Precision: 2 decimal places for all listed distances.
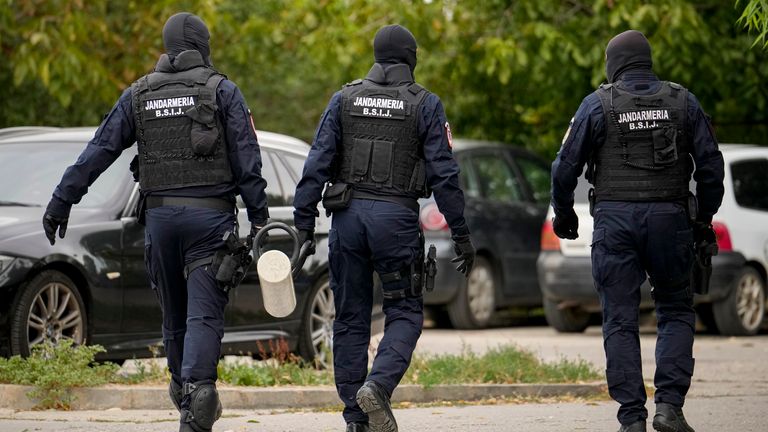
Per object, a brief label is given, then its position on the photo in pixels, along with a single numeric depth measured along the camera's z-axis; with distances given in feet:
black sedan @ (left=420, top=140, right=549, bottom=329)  96.22
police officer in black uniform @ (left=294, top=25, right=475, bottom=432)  47.52
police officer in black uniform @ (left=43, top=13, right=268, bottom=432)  46.70
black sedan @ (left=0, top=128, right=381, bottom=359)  58.95
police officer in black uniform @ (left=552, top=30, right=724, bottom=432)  48.24
